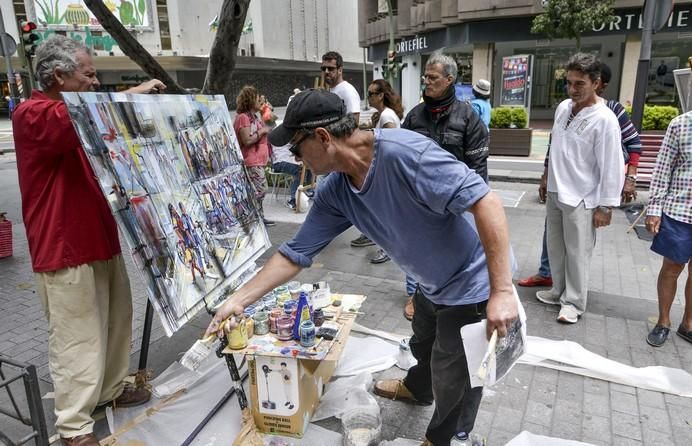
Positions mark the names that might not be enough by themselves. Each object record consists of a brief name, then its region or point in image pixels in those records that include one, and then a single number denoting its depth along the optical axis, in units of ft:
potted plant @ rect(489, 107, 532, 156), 34.19
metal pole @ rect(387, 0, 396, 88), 52.19
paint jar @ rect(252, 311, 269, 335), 7.97
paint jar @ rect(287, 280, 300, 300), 9.36
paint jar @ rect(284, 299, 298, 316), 8.28
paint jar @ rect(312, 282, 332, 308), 9.02
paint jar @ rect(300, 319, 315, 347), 7.49
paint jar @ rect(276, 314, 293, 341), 7.82
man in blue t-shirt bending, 5.35
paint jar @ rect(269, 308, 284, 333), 8.02
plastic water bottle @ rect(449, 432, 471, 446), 7.06
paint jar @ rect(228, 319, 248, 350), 7.46
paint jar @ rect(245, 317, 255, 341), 7.89
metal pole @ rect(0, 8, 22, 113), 44.42
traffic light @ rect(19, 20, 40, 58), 31.22
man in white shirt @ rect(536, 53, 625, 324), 10.71
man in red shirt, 7.05
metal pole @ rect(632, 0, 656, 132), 20.11
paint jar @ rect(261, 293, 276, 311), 8.86
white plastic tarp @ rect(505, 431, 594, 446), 7.61
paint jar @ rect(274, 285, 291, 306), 9.20
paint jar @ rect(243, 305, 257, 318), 8.40
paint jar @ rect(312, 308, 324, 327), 8.22
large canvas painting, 6.56
